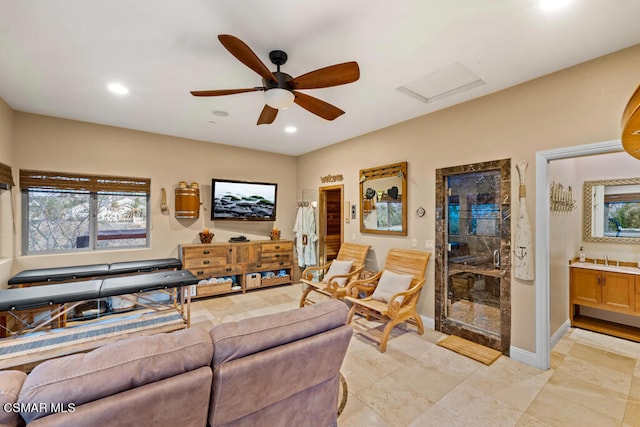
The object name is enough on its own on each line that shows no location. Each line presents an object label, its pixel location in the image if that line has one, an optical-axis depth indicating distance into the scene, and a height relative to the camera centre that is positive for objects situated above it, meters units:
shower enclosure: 3.04 -0.44
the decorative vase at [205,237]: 5.14 -0.39
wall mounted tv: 5.35 +0.34
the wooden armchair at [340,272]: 4.02 -0.90
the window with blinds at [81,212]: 3.97 +0.07
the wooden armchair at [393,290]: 3.24 -0.99
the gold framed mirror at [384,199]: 4.07 +0.27
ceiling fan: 1.93 +1.11
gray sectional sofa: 1.00 -0.69
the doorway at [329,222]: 5.70 -0.13
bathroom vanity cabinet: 3.42 -1.00
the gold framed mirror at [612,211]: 3.72 +0.08
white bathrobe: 5.68 -0.42
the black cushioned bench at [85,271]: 3.44 -0.76
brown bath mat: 2.90 -1.49
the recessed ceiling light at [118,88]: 3.01 +1.44
